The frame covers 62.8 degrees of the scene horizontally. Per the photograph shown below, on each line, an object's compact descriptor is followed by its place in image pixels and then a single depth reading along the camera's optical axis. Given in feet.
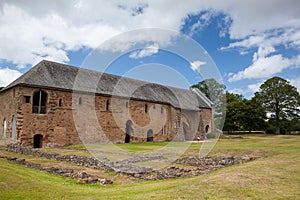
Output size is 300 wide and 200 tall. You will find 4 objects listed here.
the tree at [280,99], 164.66
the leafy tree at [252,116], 169.16
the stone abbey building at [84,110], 75.82
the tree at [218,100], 154.24
